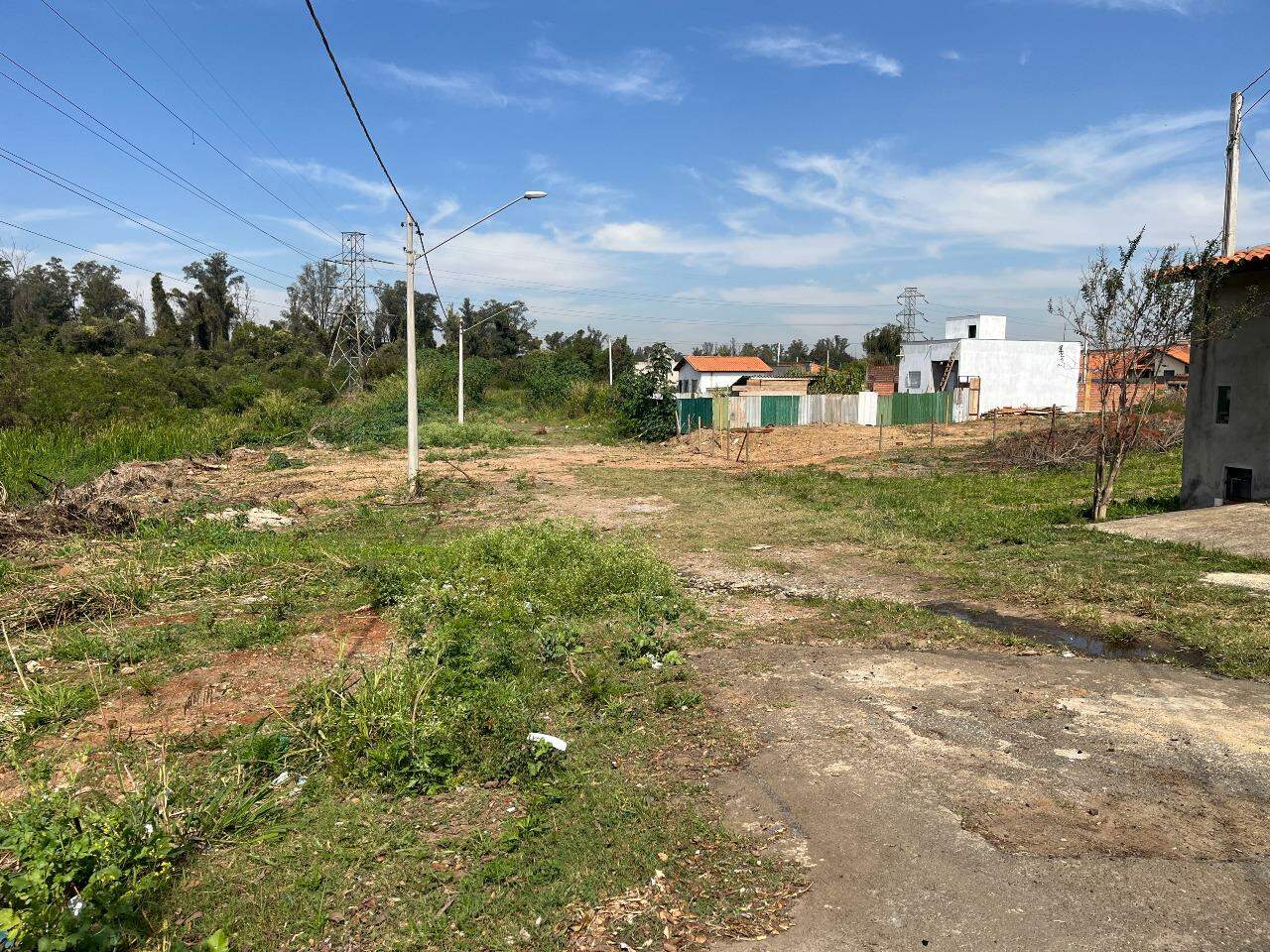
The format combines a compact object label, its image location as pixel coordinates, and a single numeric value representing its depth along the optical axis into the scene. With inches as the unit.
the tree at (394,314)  3267.7
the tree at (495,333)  3043.8
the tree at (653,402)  1284.4
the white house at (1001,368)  1879.9
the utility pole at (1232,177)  499.8
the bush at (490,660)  198.4
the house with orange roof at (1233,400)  489.7
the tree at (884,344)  3221.7
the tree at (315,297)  3538.4
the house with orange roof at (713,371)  2992.1
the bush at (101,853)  127.9
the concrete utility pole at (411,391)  680.4
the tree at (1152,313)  484.4
